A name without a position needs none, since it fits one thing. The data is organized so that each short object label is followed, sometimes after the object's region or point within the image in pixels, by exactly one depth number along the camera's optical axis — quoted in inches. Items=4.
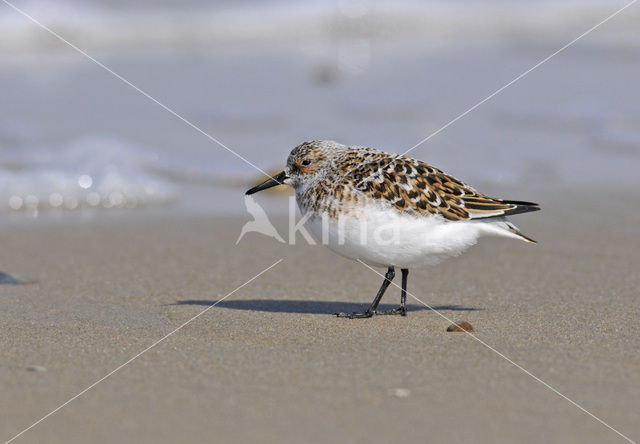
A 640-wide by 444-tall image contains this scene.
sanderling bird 371.6
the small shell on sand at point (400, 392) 281.6
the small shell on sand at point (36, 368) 304.3
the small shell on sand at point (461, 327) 365.4
